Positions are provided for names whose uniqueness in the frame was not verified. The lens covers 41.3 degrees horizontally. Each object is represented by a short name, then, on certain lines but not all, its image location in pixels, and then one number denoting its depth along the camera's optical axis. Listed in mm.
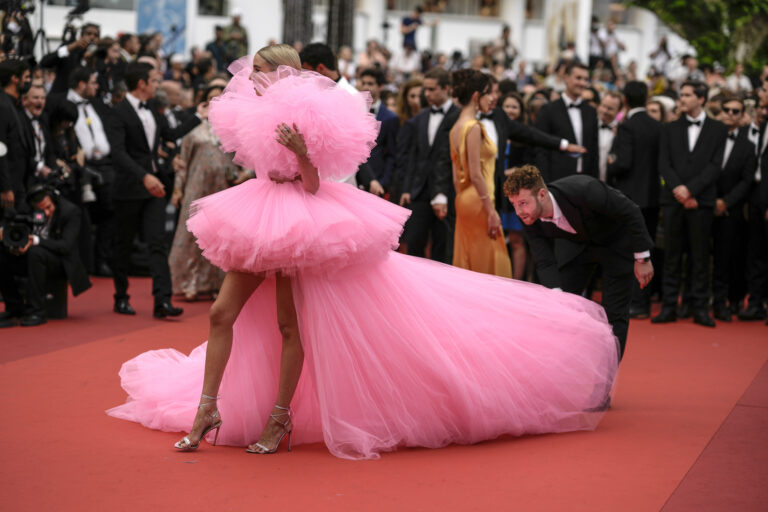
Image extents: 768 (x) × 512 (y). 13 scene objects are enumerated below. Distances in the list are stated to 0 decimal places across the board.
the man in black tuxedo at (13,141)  8328
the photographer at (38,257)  8242
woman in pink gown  4738
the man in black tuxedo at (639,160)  9844
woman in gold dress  7395
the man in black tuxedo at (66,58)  11062
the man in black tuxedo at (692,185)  9414
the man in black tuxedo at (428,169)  8645
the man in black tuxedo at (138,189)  8539
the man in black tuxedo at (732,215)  9750
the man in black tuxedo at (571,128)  9781
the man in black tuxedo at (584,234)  5664
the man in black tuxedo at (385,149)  9891
